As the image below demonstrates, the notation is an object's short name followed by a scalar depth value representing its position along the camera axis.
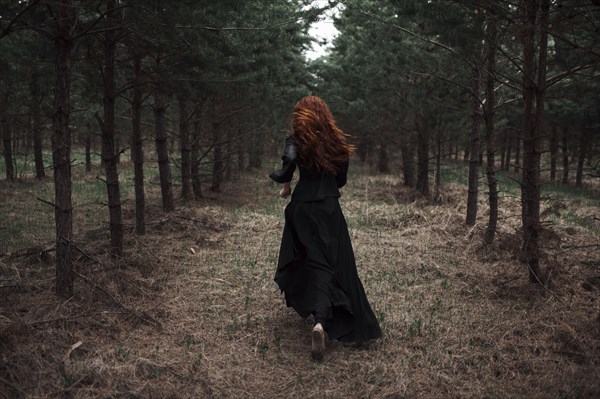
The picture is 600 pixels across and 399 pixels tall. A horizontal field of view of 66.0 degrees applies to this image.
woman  4.39
